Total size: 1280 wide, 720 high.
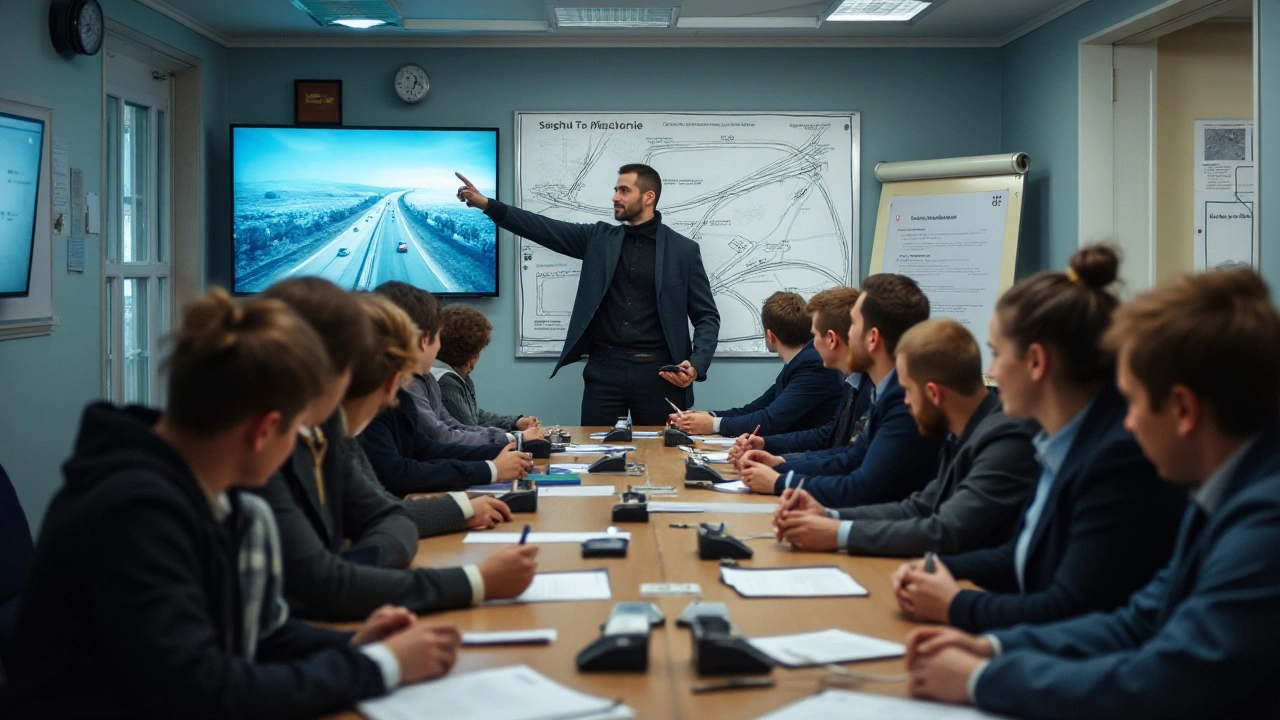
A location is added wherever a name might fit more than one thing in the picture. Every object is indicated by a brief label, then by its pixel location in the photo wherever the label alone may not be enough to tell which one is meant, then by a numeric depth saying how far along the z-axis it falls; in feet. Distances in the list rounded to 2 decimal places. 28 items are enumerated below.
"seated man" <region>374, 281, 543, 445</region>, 10.56
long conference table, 4.74
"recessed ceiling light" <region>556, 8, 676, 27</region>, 18.13
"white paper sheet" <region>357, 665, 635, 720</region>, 4.42
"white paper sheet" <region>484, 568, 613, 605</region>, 6.31
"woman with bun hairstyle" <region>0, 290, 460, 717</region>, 3.77
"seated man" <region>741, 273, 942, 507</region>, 9.36
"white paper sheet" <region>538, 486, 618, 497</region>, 9.87
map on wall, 20.43
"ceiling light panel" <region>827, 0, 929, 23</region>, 17.75
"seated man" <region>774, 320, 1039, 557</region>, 7.14
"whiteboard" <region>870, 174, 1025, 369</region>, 18.58
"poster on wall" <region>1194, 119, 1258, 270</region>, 17.35
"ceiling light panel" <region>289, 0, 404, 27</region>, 17.10
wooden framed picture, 20.34
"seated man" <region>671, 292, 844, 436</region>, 14.30
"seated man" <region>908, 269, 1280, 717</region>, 4.03
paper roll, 18.39
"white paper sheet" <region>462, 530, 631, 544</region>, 7.96
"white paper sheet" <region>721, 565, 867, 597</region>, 6.44
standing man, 17.24
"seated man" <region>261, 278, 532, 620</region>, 5.74
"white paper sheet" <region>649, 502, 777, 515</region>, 9.15
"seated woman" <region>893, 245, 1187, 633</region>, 5.42
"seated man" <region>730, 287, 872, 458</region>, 11.68
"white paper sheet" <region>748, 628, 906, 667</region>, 5.16
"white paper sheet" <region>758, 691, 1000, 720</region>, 4.44
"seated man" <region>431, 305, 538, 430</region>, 12.98
